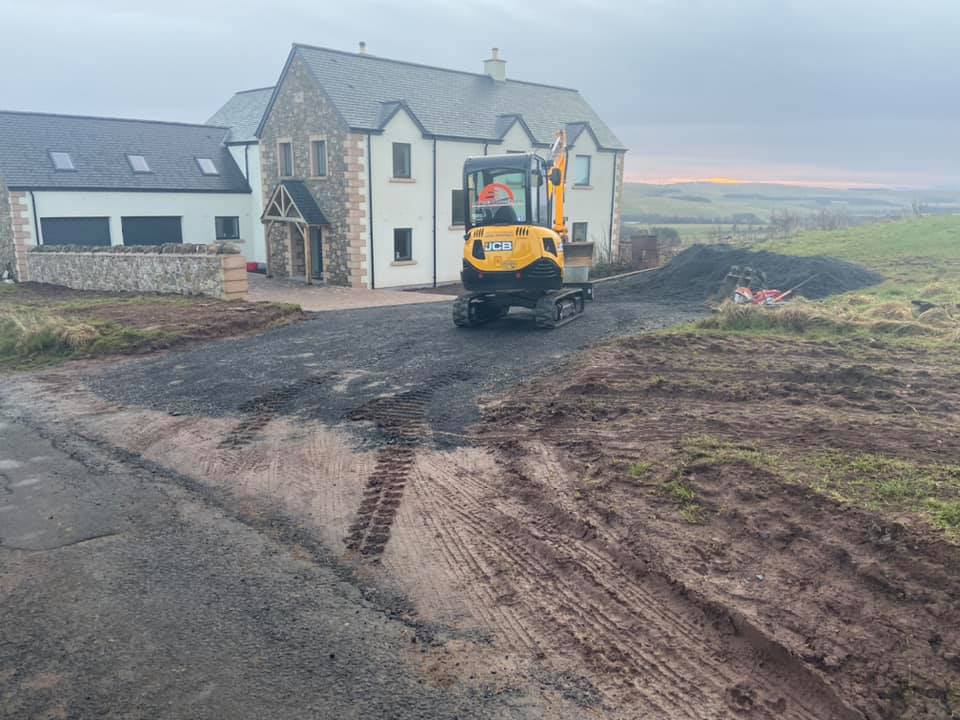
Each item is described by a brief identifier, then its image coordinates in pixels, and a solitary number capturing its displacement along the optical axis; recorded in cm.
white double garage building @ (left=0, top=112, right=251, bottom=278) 2550
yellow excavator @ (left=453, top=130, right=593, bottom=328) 1446
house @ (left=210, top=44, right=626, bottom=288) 2567
